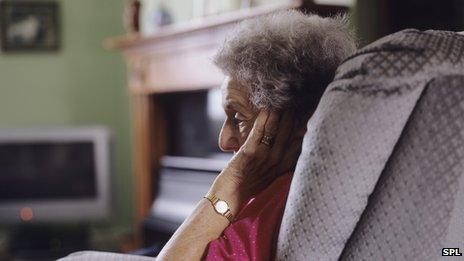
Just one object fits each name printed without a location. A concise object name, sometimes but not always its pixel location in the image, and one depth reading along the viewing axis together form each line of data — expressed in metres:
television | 3.21
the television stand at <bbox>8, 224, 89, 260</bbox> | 3.12
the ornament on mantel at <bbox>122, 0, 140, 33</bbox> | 3.04
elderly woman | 0.97
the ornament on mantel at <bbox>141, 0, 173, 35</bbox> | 3.02
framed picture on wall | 3.66
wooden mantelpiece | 2.51
